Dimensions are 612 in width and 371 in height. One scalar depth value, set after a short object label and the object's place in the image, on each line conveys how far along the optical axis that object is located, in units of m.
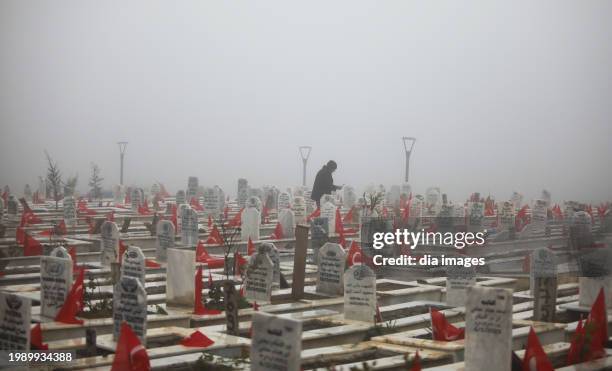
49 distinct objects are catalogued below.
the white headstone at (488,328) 7.25
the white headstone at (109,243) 13.21
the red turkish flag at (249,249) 13.77
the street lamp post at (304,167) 28.55
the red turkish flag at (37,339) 7.75
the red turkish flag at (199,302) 9.96
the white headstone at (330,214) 18.62
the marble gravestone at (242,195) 24.06
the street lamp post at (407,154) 25.77
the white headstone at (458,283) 10.94
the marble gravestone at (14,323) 7.37
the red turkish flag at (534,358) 7.11
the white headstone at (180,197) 23.62
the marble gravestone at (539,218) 19.47
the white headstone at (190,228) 15.59
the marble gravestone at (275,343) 6.27
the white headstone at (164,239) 13.98
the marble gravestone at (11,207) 20.72
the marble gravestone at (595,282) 10.64
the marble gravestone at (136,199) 22.58
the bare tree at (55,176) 22.23
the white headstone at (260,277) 10.77
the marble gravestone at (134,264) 9.91
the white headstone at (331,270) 11.43
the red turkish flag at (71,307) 9.07
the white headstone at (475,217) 18.31
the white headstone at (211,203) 22.33
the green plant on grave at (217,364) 7.49
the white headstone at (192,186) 26.33
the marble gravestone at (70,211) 19.00
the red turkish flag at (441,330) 8.73
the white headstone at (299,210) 19.64
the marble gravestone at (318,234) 15.37
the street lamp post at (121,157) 29.52
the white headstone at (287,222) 17.83
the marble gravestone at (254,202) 19.74
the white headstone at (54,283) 9.36
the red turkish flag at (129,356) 6.72
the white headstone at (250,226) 16.72
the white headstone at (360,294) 9.66
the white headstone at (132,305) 7.82
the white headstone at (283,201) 21.69
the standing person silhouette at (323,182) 20.98
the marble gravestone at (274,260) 11.56
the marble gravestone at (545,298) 9.80
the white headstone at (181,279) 10.36
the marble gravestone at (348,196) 25.70
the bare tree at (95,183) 29.09
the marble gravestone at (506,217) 19.28
